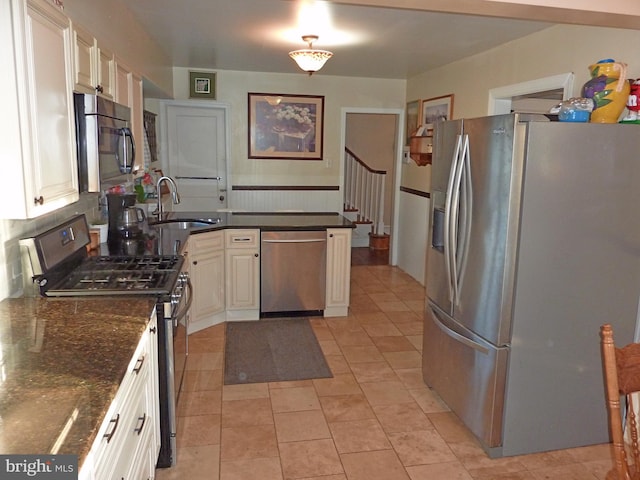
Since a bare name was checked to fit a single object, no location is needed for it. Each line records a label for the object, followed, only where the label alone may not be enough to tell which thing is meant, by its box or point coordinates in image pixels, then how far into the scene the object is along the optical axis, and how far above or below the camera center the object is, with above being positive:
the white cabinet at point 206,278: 3.90 -0.97
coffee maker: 3.25 -0.41
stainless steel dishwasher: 4.31 -0.97
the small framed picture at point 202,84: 5.88 +0.84
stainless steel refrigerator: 2.36 -0.50
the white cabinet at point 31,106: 1.61 +0.16
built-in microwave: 2.19 +0.06
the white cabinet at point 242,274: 4.25 -0.99
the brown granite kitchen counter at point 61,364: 1.10 -0.60
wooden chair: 1.41 -0.64
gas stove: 2.12 -0.57
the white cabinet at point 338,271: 4.40 -0.98
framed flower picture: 6.14 +0.41
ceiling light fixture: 4.02 +0.82
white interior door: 6.04 +0.05
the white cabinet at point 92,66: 2.18 +0.42
